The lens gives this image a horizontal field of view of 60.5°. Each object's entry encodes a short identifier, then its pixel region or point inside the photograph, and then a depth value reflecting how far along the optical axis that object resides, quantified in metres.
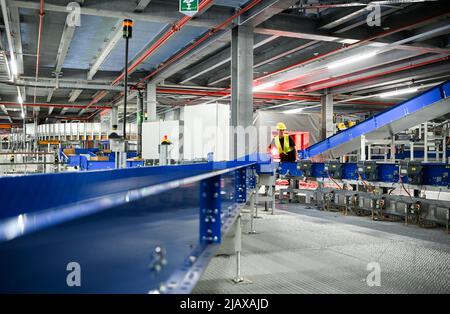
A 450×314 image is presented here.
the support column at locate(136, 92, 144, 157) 13.87
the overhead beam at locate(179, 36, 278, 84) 9.93
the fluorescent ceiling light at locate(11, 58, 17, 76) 8.87
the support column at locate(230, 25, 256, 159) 8.16
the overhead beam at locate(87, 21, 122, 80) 9.02
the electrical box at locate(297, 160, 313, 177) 10.19
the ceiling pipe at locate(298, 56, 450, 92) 11.34
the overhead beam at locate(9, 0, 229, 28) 7.30
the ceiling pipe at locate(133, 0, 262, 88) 7.68
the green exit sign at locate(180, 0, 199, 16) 6.74
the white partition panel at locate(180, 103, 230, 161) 8.68
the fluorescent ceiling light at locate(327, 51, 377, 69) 9.77
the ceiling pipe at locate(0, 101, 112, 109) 19.69
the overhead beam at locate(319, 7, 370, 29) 7.82
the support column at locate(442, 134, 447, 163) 9.30
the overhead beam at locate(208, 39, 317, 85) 10.35
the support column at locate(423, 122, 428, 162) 9.32
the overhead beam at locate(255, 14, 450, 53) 8.27
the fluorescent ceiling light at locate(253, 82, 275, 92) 13.97
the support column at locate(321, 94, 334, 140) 16.14
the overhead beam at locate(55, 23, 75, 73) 8.88
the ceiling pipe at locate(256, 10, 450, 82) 7.97
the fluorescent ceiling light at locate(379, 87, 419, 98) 13.73
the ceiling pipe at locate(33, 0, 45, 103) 6.98
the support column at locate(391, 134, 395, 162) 10.15
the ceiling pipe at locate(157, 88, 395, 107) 15.88
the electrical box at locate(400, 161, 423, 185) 7.38
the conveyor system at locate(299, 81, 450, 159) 7.85
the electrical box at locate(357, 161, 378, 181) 8.38
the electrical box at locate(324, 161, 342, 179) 9.41
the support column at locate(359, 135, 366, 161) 9.42
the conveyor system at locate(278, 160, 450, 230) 7.31
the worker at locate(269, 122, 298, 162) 10.81
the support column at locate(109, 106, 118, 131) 19.64
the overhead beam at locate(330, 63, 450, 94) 11.98
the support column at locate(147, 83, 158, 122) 13.62
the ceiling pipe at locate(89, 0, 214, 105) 7.22
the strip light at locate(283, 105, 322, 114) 22.18
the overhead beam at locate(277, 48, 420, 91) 10.84
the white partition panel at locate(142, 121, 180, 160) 9.93
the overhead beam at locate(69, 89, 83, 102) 17.03
